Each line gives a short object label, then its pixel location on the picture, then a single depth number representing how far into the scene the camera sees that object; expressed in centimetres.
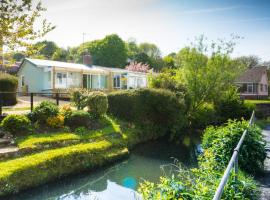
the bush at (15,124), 949
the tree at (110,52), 5111
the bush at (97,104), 1268
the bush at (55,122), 1069
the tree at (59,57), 4992
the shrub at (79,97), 1334
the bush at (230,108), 1991
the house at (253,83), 3860
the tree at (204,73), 1892
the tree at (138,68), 4001
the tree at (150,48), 7253
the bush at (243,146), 551
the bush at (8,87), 1638
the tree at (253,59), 6071
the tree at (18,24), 742
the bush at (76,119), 1132
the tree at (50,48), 5791
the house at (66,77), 2456
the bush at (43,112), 1075
